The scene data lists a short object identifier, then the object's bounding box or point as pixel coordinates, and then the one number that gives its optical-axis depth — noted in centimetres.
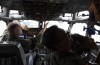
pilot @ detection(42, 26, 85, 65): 106
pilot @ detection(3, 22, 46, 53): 191
